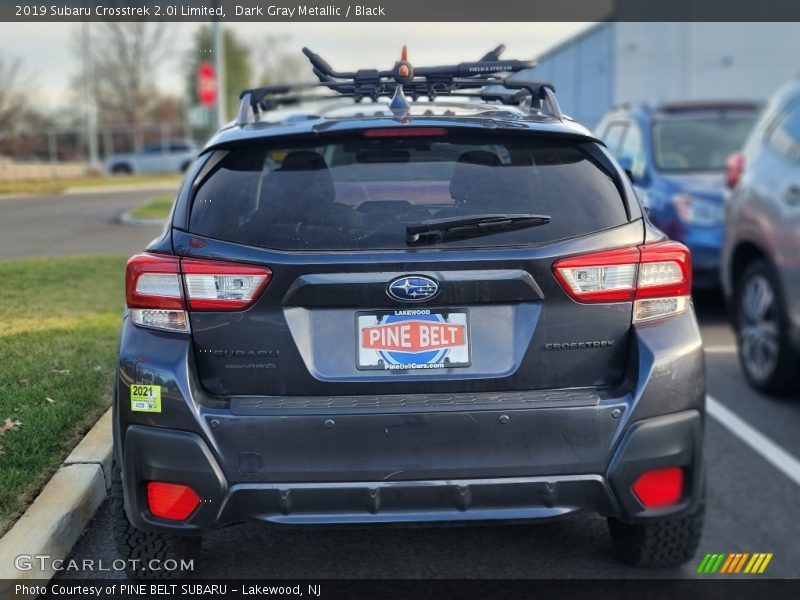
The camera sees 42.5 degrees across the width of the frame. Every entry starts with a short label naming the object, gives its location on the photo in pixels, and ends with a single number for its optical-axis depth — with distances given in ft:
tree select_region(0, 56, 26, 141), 95.50
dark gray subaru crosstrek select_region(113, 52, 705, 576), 10.29
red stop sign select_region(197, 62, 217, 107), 76.38
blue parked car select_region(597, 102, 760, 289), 30.01
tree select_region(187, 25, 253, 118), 259.39
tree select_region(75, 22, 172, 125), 165.37
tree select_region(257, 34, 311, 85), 262.92
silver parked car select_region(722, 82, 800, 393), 19.56
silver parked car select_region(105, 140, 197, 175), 143.95
